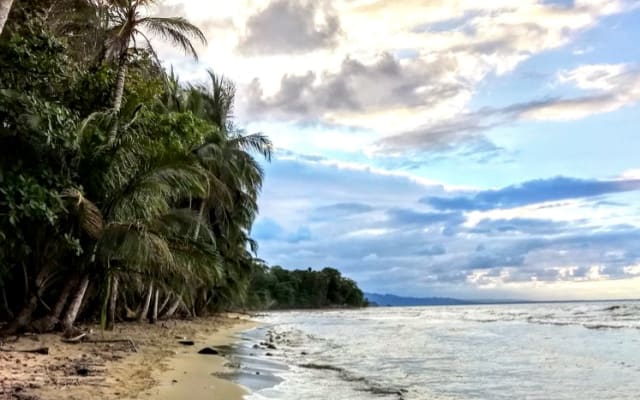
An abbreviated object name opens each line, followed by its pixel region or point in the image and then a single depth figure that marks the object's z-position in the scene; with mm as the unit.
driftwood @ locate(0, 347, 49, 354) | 9863
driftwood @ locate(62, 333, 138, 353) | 12078
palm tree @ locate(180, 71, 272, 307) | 25812
